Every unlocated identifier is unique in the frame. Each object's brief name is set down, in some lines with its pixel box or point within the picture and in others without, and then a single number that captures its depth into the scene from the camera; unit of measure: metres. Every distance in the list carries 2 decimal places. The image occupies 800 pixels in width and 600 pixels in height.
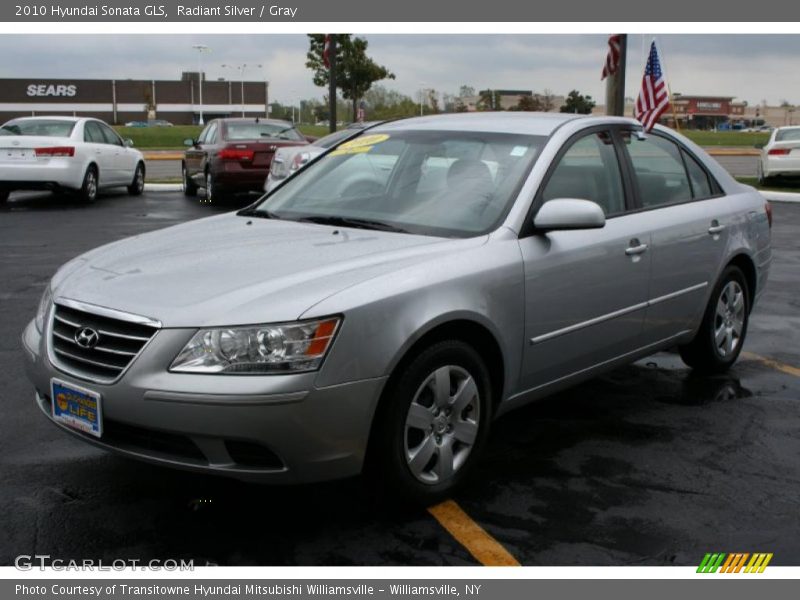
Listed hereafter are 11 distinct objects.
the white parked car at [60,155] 16.58
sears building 103.75
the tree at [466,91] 92.20
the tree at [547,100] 65.70
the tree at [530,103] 57.02
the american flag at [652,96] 14.05
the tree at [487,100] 63.82
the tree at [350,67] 51.09
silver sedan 3.56
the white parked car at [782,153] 21.70
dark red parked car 17.20
